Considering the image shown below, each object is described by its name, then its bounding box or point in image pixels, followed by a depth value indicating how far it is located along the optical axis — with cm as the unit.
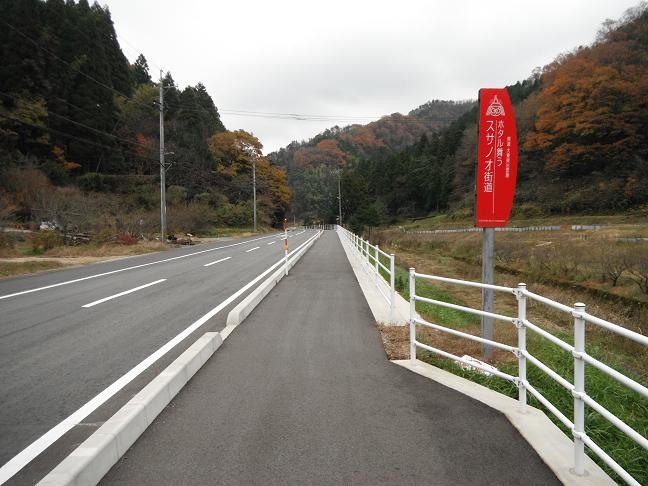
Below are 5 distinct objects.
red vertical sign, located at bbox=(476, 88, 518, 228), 465
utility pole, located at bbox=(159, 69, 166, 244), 2417
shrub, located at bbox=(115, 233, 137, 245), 2253
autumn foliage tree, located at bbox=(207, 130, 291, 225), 5833
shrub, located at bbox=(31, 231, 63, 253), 1928
